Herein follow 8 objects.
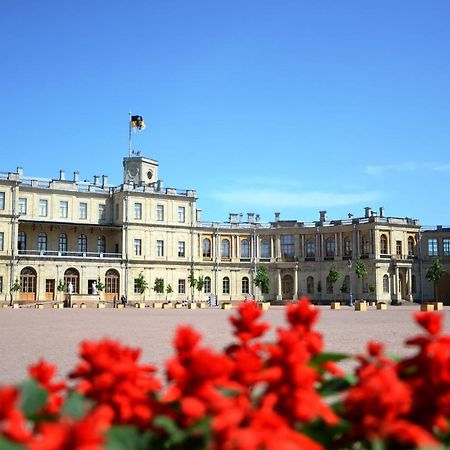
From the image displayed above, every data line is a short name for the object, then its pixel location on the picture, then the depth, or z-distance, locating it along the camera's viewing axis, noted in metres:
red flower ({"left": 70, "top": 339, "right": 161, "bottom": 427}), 2.32
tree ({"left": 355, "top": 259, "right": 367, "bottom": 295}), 68.19
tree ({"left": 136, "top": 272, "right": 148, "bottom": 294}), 66.12
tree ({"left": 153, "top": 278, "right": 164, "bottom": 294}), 67.50
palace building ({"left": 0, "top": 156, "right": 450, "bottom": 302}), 63.78
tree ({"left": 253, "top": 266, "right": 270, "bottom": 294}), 71.18
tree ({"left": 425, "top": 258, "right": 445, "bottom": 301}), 67.44
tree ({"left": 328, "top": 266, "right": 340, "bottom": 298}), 70.56
